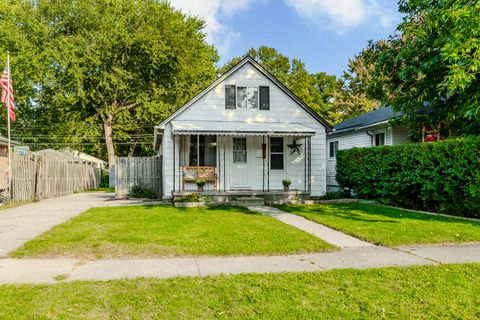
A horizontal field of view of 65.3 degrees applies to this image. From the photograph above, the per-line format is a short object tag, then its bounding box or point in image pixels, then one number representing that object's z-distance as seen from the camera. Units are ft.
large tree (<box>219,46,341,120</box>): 155.63
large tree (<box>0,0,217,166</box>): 94.84
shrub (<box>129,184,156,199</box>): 61.26
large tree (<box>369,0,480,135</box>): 31.32
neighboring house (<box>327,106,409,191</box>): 60.75
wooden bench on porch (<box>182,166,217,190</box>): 52.76
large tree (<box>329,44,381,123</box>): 135.33
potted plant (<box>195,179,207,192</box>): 50.65
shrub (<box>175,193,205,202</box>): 46.96
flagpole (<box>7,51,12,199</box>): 46.54
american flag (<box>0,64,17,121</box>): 51.52
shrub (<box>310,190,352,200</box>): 52.39
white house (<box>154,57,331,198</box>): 53.57
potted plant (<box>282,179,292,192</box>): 52.30
